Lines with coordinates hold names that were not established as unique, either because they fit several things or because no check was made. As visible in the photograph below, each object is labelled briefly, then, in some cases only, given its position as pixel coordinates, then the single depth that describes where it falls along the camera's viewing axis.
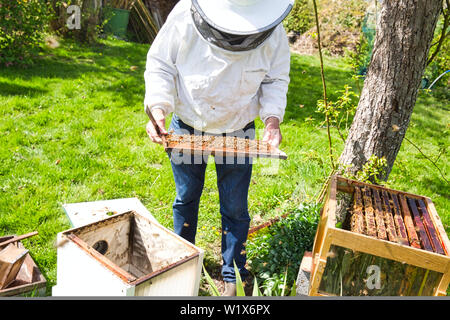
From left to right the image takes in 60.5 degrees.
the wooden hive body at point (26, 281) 2.03
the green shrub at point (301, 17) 10.52
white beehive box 1.55
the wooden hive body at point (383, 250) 1.63
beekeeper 1.89
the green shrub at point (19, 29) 5.58
